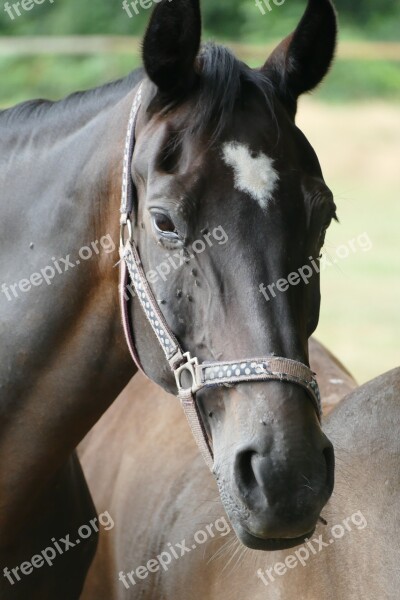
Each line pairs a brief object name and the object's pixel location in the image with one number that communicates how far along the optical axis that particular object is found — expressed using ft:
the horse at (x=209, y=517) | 12.02
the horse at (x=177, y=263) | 11.55
